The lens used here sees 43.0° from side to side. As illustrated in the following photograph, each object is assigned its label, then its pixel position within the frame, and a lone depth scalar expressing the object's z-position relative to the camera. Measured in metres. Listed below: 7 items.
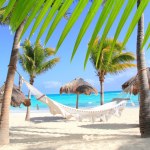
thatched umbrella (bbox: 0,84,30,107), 5.44
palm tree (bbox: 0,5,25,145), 3.60
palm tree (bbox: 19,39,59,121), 9.03
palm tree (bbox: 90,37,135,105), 8.16
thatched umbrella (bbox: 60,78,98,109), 8.28
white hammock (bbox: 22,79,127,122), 4.31
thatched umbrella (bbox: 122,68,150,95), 4.83
